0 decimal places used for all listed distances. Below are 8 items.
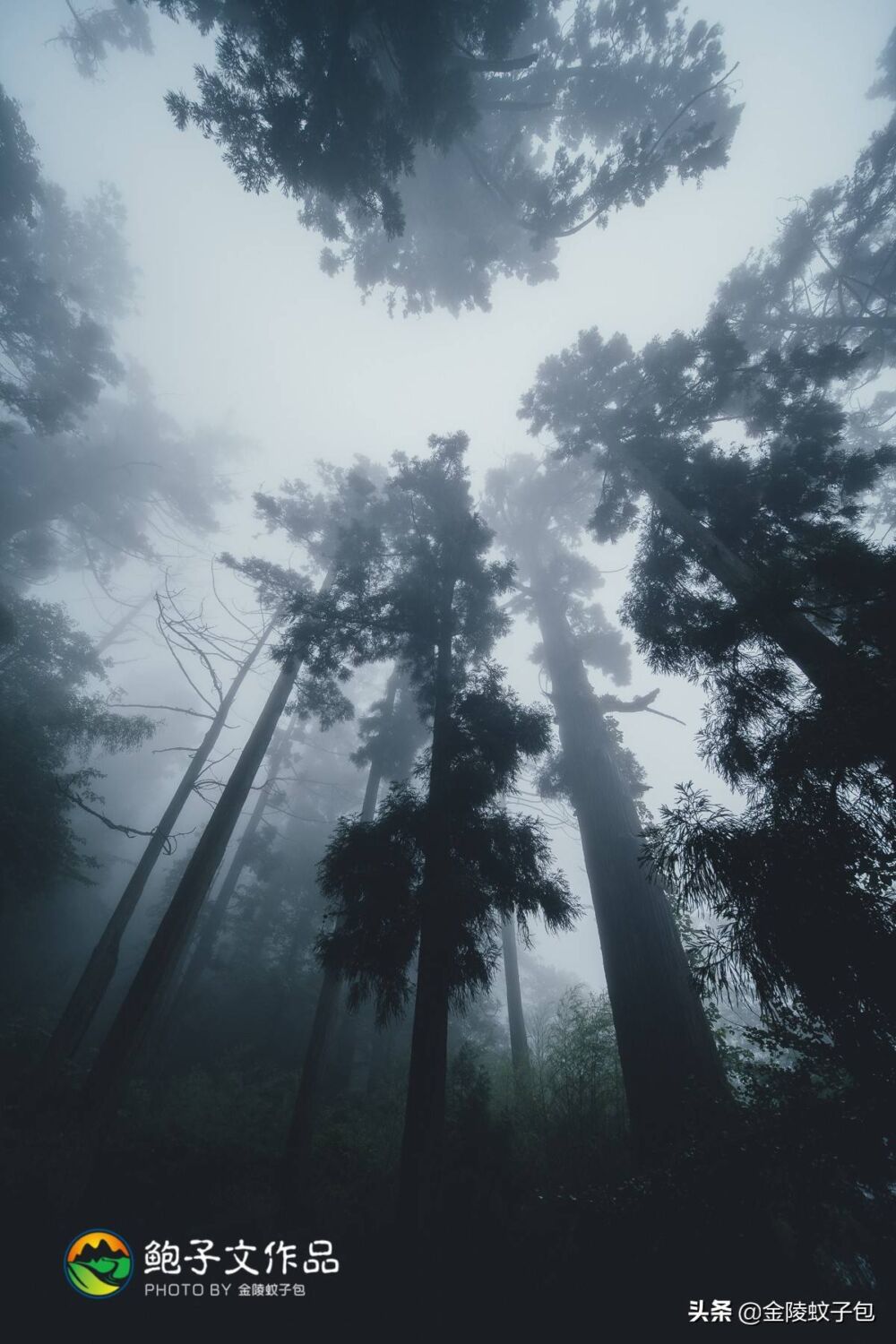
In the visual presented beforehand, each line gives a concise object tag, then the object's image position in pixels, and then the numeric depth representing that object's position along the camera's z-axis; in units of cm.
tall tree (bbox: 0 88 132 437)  1755
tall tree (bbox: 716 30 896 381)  1325
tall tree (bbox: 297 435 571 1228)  522
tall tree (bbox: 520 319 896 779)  527
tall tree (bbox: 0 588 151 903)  1171
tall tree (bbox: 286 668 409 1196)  799
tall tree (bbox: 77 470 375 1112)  685
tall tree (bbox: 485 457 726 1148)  712
